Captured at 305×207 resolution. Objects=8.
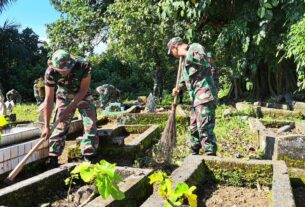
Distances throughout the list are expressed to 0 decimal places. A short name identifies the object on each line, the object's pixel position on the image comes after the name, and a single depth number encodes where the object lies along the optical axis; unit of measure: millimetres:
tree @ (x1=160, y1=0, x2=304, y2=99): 6982
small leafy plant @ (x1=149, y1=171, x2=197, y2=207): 1265
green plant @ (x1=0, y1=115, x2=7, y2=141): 1461
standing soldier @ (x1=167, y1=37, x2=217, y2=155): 3570
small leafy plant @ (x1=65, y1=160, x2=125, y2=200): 1359
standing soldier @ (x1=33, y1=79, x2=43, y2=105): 11231
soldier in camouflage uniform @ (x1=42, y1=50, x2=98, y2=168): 3447
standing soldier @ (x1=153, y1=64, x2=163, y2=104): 12658
